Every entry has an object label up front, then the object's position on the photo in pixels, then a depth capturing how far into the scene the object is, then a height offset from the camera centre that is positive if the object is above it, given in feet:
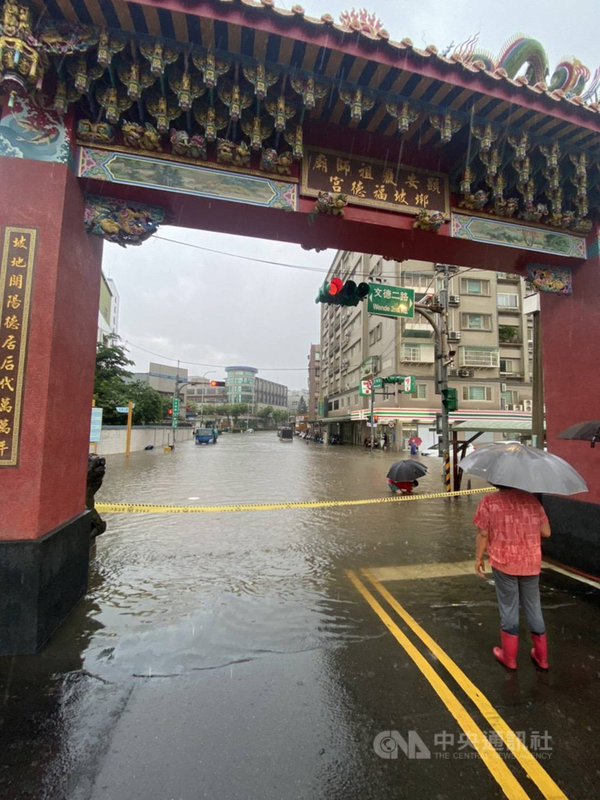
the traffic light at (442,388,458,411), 38.81 +3.04
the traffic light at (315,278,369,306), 27.20 +9.32
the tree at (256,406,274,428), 403.95 +10.65
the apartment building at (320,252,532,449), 127.44 +25.92
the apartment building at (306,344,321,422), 324.93 +41.85
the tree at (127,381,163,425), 104.63 +5.39
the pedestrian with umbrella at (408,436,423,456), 100.32 -3.77
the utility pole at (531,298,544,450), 25.59 +2.28
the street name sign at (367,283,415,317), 35.45 +11.58
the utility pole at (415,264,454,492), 39.14 +7.18
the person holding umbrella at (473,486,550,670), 10.71 -3.51
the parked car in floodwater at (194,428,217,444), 129.70 -4.32
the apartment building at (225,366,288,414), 424.05 +40.63
